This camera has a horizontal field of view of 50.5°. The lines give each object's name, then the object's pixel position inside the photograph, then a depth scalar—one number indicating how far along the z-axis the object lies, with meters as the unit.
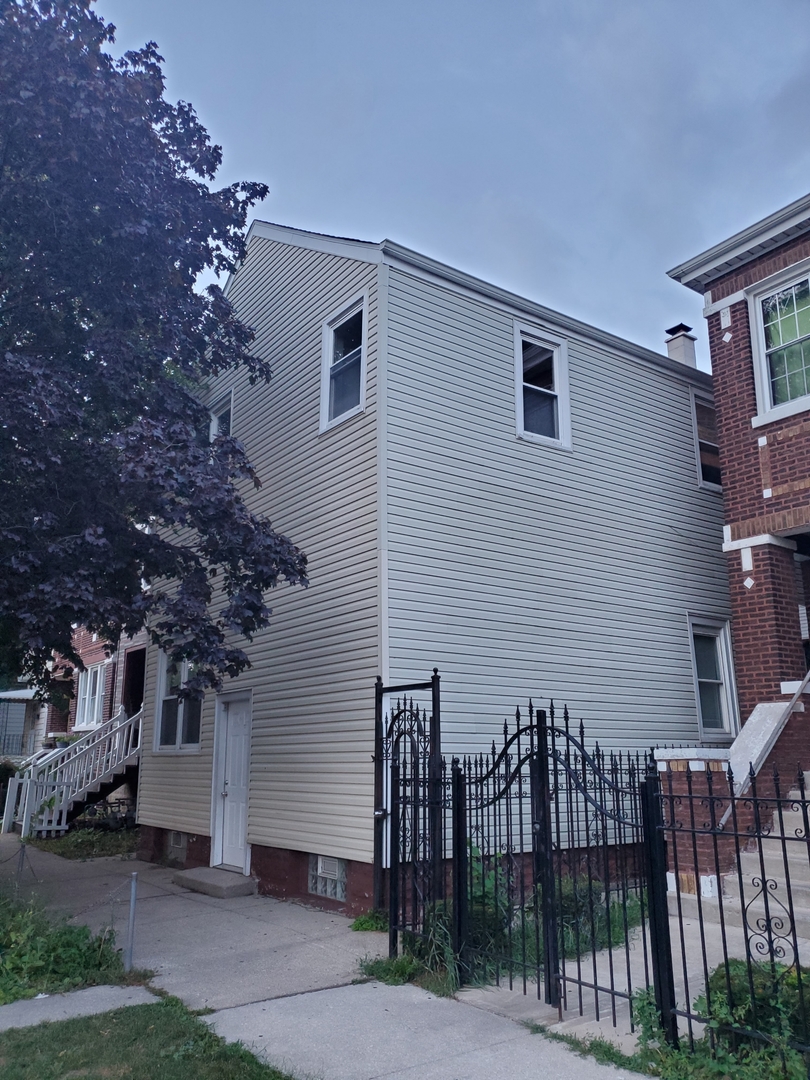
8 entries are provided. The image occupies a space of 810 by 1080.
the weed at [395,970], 6.71
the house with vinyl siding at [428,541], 9.66
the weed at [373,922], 8.43
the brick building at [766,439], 10.80
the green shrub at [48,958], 6.48
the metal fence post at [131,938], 7.04
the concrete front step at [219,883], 10.59
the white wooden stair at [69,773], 16.64
